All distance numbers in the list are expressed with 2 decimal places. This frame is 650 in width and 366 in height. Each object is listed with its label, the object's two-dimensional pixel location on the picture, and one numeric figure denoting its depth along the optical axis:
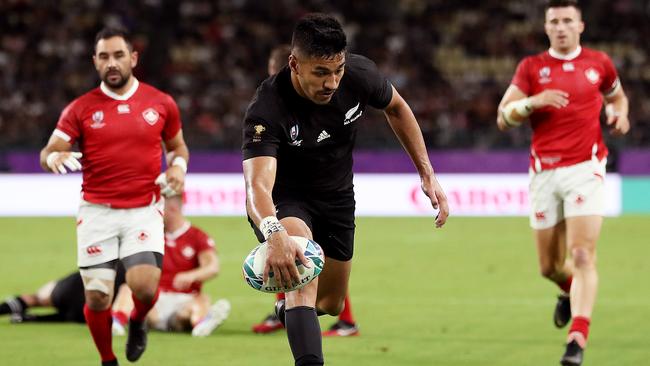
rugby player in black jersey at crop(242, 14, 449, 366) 11.55
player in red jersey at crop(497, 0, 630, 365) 17.02
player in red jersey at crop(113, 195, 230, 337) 19.72
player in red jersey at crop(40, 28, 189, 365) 15.91
